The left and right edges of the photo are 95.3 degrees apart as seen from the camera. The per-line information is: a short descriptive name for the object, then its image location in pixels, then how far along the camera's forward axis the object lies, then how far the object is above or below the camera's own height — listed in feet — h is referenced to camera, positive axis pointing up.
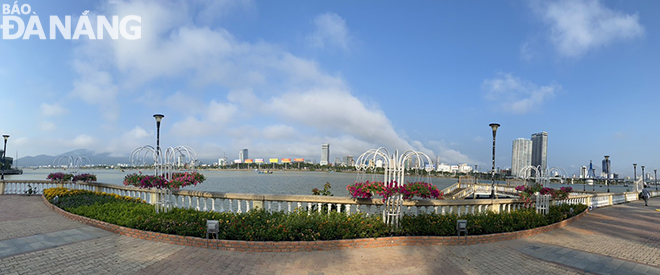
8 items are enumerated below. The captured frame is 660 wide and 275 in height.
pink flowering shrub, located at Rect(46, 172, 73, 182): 56.77 -5.58
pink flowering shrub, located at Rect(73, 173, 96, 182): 53.80 -5.25
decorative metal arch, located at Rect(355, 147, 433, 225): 27.81 -1.05
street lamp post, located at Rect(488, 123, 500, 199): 48.42 +5.17
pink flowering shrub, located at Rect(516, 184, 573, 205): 39.93 -4.23
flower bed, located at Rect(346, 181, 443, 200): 27.20 -3.12
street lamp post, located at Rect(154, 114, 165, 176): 39.58 +3.49
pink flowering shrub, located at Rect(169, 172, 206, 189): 31.12 -3.02
